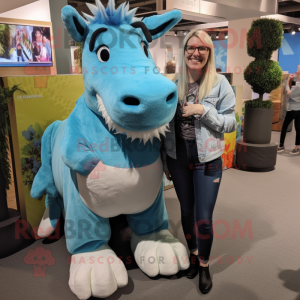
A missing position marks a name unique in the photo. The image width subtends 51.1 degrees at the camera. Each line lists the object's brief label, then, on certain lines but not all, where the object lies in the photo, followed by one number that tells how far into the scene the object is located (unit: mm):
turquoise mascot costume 1393
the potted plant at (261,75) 3941
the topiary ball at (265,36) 3924
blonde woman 1644
